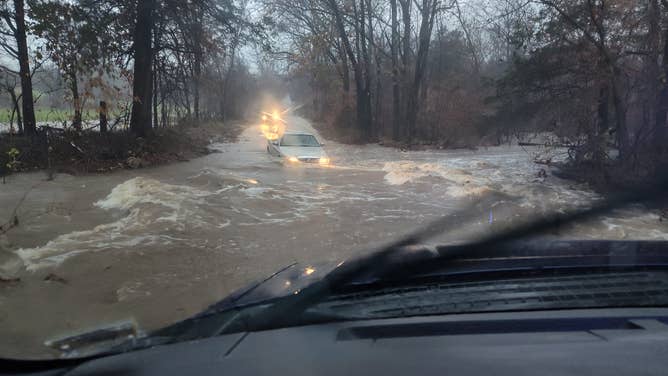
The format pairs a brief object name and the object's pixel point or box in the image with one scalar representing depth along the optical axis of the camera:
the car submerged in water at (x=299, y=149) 16.06
